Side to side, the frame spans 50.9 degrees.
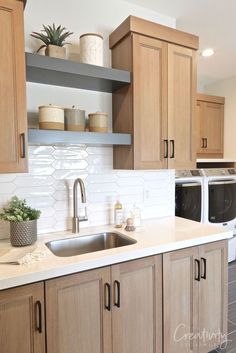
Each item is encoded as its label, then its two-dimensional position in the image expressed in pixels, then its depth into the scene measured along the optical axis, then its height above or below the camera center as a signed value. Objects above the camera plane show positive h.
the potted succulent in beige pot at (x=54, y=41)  1.56 +0.77
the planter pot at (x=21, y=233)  1.44 -0.42
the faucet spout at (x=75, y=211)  1.72 -0.35
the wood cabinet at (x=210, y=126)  3.68 +0.53
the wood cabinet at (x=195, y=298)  1.51 -0.89
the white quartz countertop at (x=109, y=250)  1.13 -0.50
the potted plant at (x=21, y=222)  1.44 -0.36
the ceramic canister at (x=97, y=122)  1.73 +0.27
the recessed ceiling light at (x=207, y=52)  2.89 +1.28
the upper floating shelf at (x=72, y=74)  1.46 +0.55
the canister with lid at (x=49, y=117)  1.54 +0.28
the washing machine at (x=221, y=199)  3.06 -0.50
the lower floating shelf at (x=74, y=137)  1.45 +0.15
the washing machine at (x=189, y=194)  2.85 -0.40
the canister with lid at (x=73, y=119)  1.63 +0.28
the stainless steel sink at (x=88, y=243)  1.62 -0.56
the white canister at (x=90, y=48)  1.66 +0.76
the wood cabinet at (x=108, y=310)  1.19 -0.78
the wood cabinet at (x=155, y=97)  1.74 +0.47
